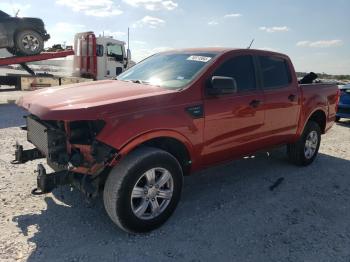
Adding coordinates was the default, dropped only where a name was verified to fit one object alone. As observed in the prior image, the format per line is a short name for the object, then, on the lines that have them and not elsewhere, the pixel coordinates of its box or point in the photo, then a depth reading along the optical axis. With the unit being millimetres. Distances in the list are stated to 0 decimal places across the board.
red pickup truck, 3207
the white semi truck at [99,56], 14008
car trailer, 12445
